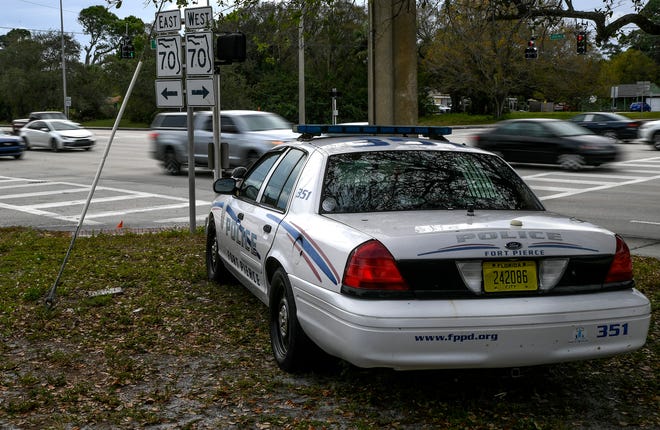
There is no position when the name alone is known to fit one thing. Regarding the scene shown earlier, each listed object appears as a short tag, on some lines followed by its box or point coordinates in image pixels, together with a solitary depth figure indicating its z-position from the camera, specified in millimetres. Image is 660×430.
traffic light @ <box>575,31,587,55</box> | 24539
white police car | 4219
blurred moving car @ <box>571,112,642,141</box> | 35656
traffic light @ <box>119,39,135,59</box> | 29305
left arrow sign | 10312
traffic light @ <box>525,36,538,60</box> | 31306
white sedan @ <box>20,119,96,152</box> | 33438
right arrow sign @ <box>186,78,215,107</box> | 10328
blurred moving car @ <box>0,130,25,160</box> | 29266
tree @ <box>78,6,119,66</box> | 102769
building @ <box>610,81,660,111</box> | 96375
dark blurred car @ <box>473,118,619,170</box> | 22688
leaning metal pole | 7008
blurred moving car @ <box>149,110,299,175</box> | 20812
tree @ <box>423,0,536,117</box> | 58562
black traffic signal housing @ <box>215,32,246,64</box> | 10953
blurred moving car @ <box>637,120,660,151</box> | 31188
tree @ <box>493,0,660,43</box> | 8031
